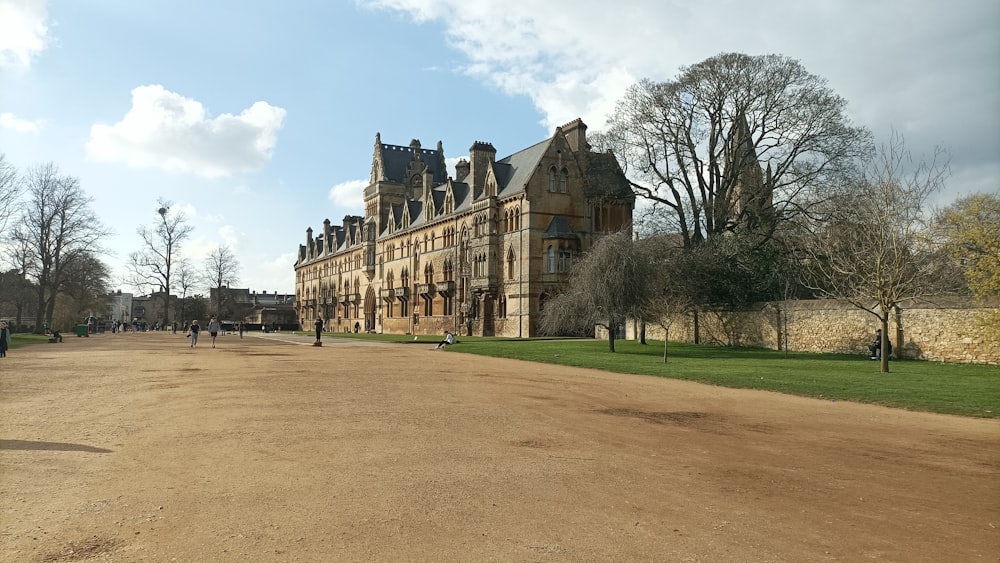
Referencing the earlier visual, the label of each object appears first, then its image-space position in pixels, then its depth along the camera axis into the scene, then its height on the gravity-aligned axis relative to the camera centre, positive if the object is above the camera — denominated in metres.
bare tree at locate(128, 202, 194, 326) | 78.74 +8.13
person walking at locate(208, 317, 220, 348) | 44.50 -0.39
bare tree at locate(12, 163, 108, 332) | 56.94 +7.07
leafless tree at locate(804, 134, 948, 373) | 25.53 +3.22
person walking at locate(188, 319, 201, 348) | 40.44 -0.60
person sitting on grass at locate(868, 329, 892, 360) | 29.52 -1.18
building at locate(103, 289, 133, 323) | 190.88 +3.72
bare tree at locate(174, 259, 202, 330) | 84.31 +5.03
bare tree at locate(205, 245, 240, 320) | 103.31 +6.92
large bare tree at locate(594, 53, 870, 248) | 40.81 +11.97
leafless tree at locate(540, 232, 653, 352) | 33.34 +1.80
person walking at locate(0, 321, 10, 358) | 28.83 -0.78
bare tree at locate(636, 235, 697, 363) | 34.75 +2.14
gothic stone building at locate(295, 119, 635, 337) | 54.06 +8.27
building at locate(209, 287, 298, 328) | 112.72 +1.97
